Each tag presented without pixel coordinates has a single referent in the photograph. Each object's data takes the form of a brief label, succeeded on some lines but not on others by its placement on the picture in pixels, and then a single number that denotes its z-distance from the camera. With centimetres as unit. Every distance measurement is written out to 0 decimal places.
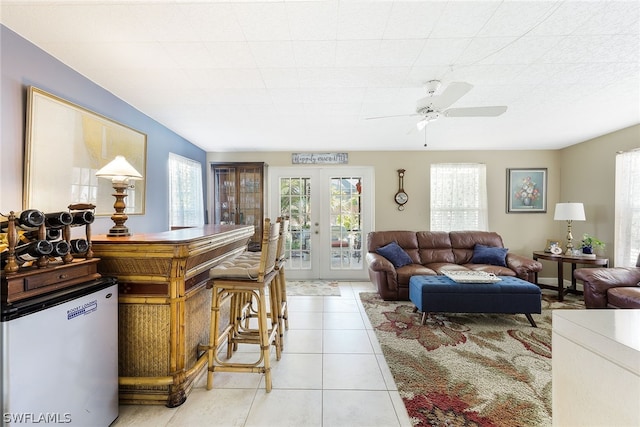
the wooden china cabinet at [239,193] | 471
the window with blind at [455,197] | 494
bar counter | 166
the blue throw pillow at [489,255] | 414
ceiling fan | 207
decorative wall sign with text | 502
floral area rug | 174
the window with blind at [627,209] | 351
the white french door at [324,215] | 507
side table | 372
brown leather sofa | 384
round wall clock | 498
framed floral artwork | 489
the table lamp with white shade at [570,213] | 398
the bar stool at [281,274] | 235
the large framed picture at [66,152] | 180
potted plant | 388
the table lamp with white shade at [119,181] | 182
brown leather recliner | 281
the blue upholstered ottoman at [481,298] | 291
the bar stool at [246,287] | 188
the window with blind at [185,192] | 370
